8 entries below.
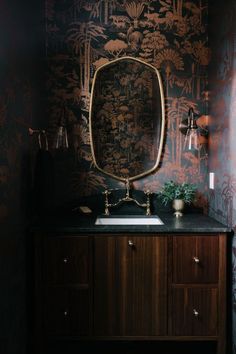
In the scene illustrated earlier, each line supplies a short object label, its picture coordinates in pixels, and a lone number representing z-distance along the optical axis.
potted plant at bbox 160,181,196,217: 2.26
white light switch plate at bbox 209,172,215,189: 2.24
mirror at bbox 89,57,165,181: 2.38
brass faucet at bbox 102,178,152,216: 2.33
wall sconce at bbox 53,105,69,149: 2.26
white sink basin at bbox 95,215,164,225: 2.24
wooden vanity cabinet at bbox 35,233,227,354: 1.84
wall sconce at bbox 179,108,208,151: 2.31
